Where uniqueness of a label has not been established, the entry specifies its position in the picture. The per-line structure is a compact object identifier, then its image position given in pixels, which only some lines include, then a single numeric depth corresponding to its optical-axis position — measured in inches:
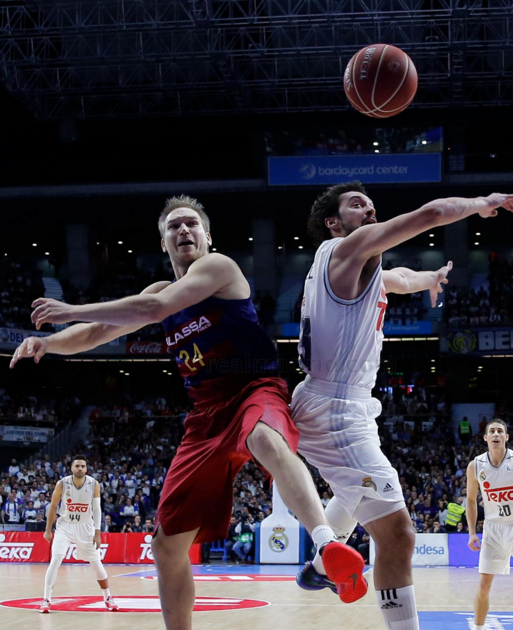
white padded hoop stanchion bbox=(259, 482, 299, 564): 747.4
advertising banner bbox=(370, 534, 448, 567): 751.1
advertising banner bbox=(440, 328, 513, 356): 1186.0
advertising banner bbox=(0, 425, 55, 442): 1175.6
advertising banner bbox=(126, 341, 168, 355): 1263.5
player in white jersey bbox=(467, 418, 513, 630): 325.4
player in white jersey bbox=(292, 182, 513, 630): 166.2
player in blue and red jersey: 164.4
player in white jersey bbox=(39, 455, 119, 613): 441.4
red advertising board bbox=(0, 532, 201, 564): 794.2
